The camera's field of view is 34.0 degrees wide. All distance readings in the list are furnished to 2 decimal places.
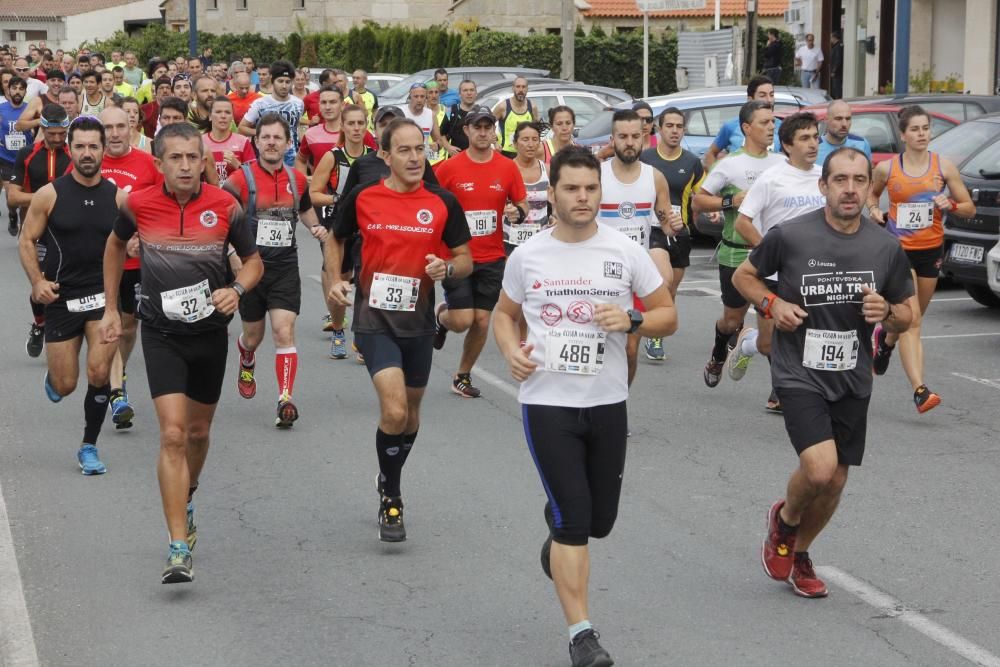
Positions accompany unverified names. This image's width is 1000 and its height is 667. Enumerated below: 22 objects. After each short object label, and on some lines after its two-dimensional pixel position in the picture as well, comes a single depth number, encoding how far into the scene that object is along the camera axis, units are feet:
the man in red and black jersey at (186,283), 22.59
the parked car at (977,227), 44.50
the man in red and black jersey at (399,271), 24.22
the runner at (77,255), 28.94
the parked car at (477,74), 110.23
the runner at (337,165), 37.06
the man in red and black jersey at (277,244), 32.76
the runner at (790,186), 30.91
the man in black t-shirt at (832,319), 20.72
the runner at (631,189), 32.76
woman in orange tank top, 34.99
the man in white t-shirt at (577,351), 18.61
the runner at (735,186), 34.47
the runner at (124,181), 32.24
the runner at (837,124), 36.17
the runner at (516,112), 64.34
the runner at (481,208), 34.42
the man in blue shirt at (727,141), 43.65
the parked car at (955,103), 59.82
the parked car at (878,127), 55.93
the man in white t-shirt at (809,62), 112.47
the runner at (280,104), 55.42
